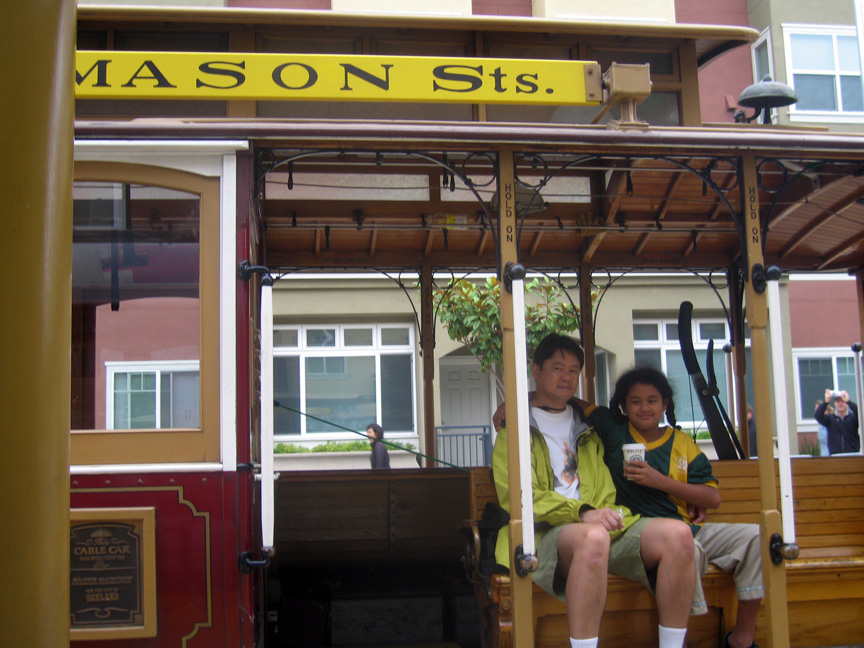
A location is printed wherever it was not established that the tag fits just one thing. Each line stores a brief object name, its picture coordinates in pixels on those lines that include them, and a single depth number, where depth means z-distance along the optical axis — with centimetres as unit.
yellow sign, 323
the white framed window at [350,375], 1377
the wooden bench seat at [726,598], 345
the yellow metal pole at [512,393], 313
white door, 1426
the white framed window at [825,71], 1442
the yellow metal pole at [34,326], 176
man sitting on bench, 316
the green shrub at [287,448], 1311
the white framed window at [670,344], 1377
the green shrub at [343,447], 1318
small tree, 904
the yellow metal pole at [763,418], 326
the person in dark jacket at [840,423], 913
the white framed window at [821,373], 1440
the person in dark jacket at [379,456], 982
